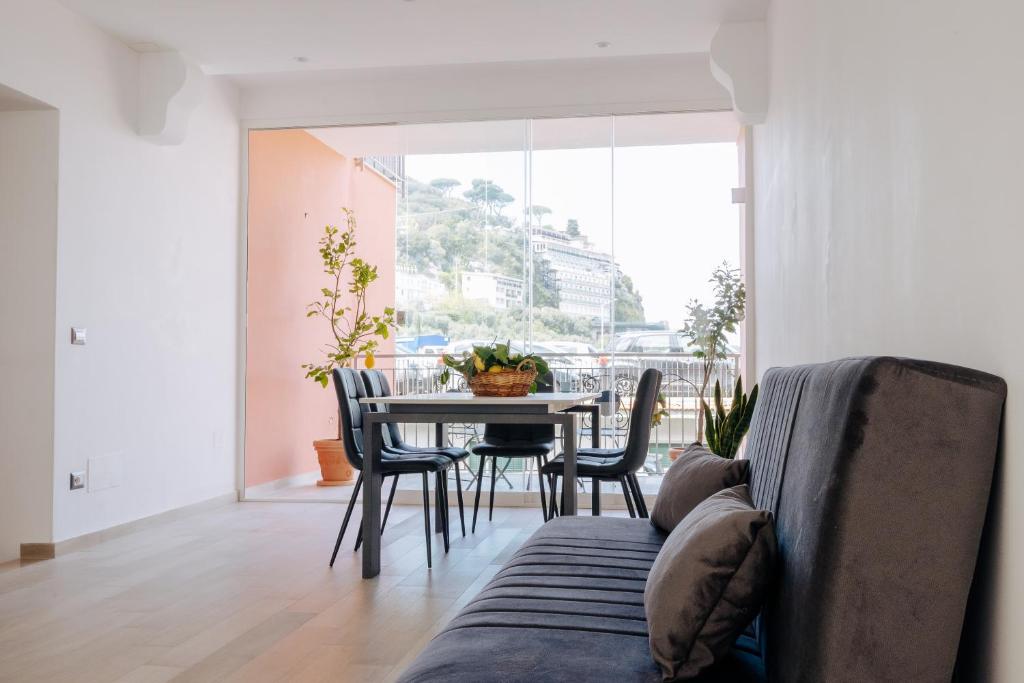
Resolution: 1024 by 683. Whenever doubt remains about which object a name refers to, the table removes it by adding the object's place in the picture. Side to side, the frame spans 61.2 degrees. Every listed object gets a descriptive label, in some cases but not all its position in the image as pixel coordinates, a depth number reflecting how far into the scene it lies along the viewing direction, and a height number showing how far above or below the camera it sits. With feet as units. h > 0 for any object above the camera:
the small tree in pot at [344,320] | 21.44 +0.87
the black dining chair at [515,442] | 15.28 -1.62
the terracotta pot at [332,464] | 22.68 -2.85
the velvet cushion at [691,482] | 7.84 -1.19
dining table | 12.02 -0.88
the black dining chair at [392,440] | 14.35 -1.48
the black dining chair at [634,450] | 12.73 -1.41
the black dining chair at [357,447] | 12.91 -1.40
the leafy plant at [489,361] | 13.04 -0.09
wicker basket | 12.94 -0.43
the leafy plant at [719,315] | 19.61 +0.91
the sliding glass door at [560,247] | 19.53 +2.47
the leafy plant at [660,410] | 20.67 -1.33
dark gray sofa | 3.66 -0.81
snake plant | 12.14 -1.00
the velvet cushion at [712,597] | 4.53 -1.27
